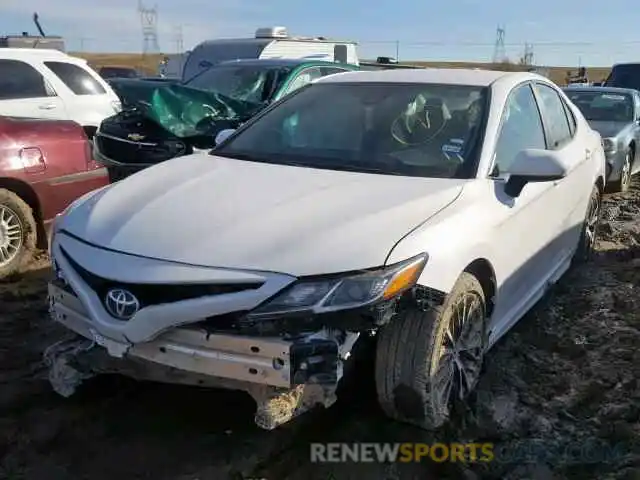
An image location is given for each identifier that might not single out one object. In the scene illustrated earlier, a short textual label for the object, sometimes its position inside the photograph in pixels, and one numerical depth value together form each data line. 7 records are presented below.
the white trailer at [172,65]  23.71
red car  5.11
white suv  7.66
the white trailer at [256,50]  12.47
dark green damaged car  6.89
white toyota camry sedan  2.60
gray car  8.90
